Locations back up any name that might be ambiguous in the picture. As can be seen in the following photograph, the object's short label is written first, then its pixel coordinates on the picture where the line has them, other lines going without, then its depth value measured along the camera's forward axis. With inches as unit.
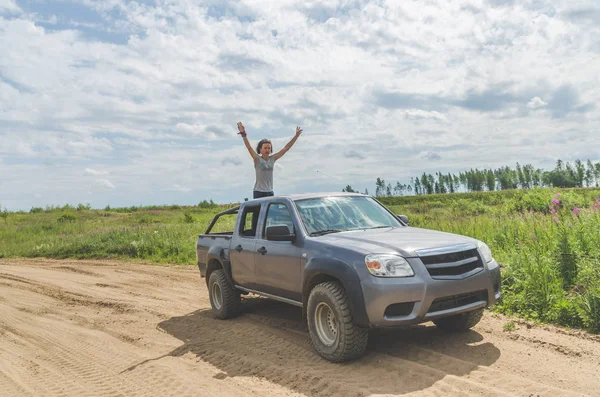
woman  373.7
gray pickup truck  205.9
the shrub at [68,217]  1518.2
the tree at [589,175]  5472.4
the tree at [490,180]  6200.8
